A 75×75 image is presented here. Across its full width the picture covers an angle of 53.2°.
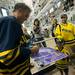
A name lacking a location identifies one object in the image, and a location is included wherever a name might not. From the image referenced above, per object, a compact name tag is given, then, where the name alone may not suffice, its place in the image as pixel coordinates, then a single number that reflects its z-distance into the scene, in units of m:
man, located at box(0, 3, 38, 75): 0.64
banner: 0.80
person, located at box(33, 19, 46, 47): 2.07
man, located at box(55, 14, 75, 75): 1.31
